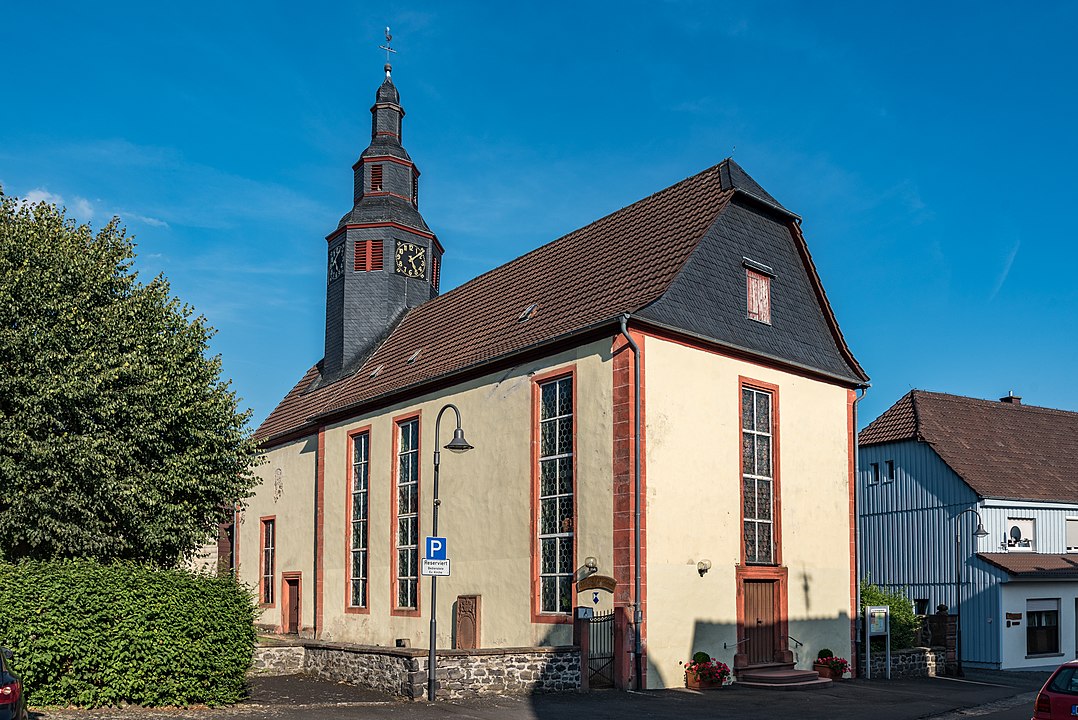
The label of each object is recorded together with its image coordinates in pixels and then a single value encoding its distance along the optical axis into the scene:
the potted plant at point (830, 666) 23.12
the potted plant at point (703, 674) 20.45
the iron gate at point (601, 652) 19.80
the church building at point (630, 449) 20.95
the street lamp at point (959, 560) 25.98
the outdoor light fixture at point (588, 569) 20.77
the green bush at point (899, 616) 30.16
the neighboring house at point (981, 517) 31.97
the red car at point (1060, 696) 12.09
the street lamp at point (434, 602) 17.72
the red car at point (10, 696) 11.70
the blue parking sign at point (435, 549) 18.44
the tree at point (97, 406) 19.67
